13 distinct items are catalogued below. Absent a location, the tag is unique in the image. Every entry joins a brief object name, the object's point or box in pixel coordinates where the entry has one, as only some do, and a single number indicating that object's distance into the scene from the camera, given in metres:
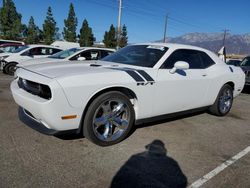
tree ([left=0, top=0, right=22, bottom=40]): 38.95
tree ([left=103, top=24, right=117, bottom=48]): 40.44
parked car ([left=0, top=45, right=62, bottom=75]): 8.08
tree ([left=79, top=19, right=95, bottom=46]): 41.23
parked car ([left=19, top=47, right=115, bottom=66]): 6.39
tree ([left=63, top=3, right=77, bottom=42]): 40.93
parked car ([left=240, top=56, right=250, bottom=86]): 7.39
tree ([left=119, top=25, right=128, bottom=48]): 47.47
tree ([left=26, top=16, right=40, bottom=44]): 41.72
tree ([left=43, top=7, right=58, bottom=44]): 38.26
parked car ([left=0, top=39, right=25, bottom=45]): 16.80
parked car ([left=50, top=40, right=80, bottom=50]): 20.13
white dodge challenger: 2.30
